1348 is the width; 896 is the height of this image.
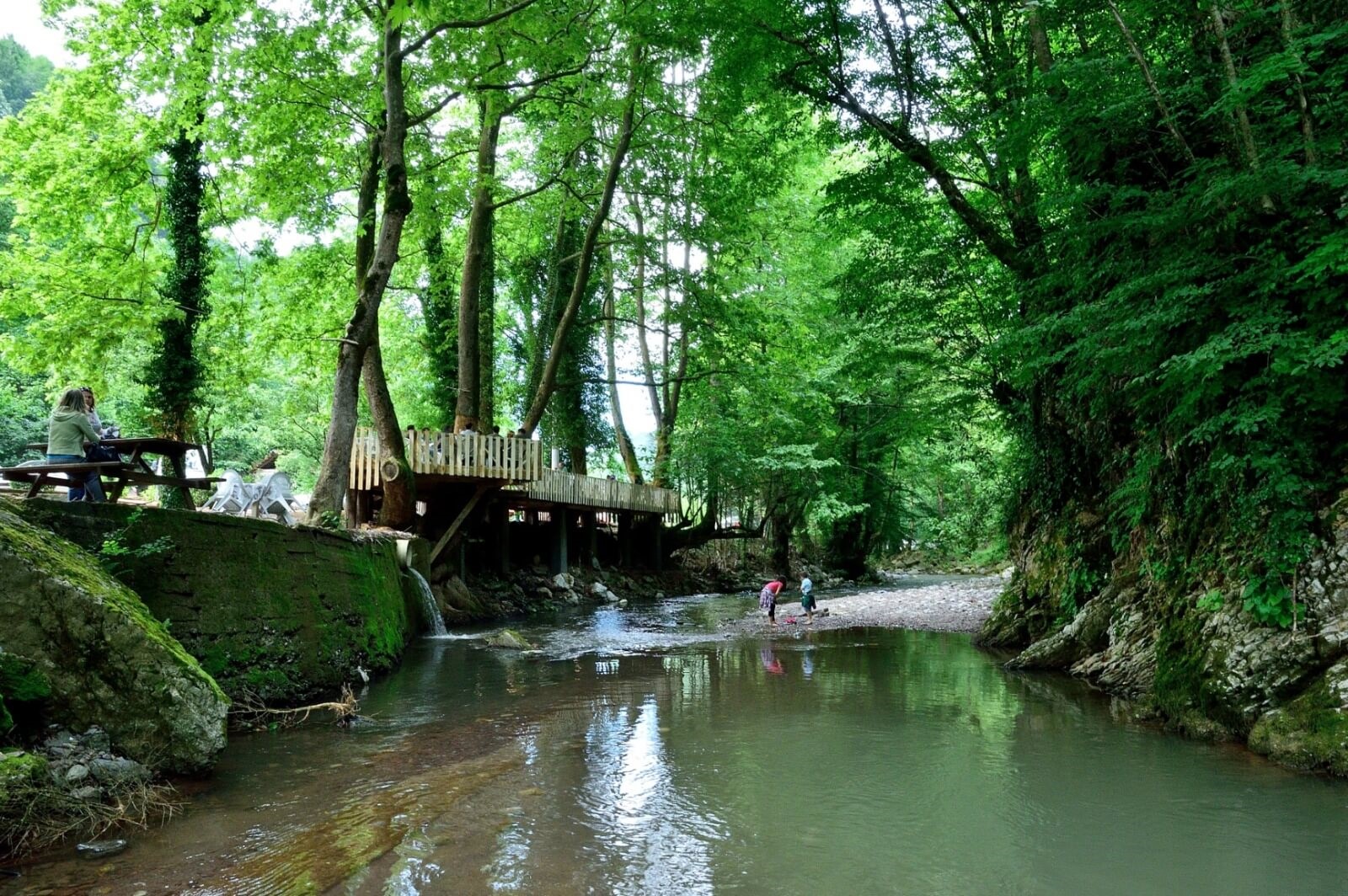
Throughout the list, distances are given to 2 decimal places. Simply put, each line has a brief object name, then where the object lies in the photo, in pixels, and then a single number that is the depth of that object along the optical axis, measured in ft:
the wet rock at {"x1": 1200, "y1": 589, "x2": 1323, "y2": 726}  16.84
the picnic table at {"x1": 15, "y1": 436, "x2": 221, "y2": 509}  21.15
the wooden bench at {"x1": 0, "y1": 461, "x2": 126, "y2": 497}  20.61
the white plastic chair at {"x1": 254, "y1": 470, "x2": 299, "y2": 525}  33.58
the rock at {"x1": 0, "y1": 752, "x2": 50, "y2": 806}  12.01
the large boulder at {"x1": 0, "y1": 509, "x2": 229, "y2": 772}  14.48
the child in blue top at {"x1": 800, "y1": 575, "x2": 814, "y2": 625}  48.91
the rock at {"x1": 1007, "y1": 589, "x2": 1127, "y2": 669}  27.63
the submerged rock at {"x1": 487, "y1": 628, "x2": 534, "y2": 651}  36.86
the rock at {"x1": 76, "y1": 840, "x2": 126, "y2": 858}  12.24
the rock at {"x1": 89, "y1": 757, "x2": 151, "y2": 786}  14.03
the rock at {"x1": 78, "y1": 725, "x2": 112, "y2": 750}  14.44
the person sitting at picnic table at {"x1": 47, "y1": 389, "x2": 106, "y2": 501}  22.93
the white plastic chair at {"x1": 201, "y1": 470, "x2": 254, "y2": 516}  33.17
